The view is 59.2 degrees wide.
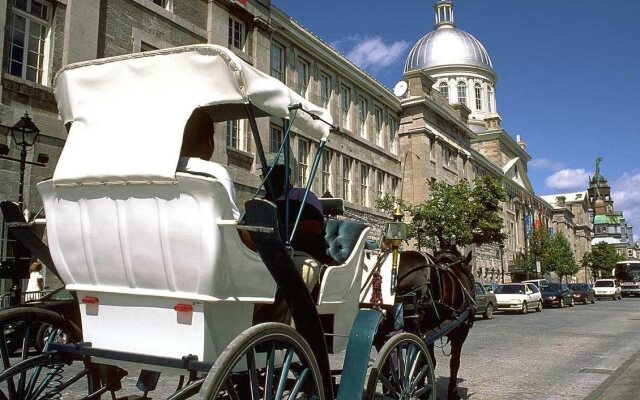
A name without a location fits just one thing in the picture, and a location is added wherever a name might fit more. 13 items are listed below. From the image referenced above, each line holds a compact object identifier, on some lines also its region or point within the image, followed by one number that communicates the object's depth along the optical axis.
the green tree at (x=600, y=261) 93.94
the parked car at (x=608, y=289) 48.93
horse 5.85
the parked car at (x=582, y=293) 40.85
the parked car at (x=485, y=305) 23.26
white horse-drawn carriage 3.18
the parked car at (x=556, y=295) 34.23
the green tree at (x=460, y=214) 30.16
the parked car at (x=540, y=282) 36.43
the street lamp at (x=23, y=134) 11.17
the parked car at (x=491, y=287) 29.99
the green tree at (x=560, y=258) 58.78
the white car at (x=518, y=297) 28.09
